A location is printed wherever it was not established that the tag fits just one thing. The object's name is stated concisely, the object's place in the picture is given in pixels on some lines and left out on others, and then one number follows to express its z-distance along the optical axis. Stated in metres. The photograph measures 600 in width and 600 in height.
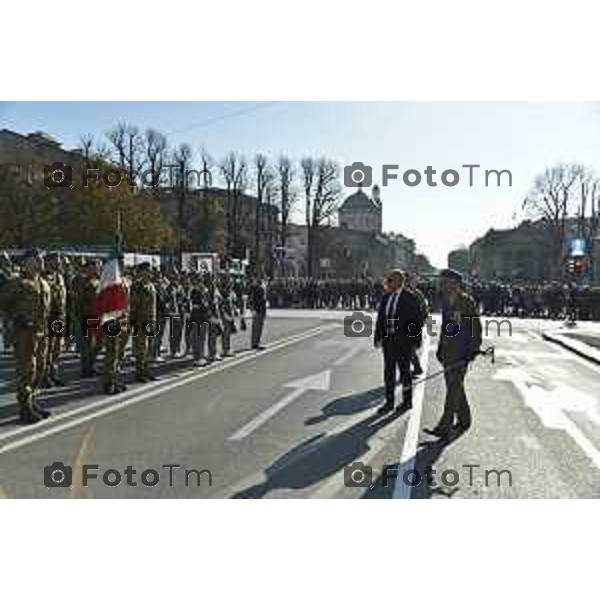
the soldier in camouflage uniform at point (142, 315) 12.91
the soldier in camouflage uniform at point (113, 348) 11.63
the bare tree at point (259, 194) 63.91
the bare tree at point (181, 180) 43.13
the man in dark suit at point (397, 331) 10.58
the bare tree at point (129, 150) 49.88
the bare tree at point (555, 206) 78.50
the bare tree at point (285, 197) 65.98
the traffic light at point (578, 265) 32.59
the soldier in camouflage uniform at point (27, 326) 9.41
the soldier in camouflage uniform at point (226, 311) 16.90
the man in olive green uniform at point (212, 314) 15.82
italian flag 11.90
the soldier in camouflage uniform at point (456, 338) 9.43
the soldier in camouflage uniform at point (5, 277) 9.51
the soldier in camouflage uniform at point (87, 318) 13.49
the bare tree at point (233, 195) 61.25
